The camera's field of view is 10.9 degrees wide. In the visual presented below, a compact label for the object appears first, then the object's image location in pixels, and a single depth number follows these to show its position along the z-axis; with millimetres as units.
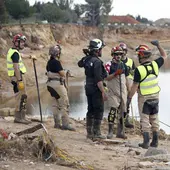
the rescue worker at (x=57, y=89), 18389
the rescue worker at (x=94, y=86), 16634
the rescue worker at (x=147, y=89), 15720
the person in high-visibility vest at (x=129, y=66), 19708
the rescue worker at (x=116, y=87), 18200
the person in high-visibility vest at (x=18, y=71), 18418
